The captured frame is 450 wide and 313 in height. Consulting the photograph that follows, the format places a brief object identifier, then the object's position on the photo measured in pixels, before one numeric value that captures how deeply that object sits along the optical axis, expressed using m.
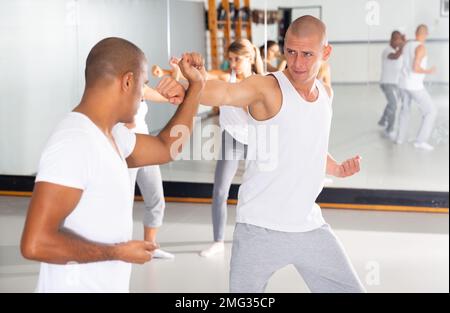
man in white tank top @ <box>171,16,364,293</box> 2.46
